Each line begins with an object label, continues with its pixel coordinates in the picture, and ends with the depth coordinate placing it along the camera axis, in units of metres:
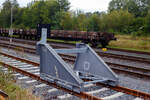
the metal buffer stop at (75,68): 5.84
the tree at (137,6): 54.89
